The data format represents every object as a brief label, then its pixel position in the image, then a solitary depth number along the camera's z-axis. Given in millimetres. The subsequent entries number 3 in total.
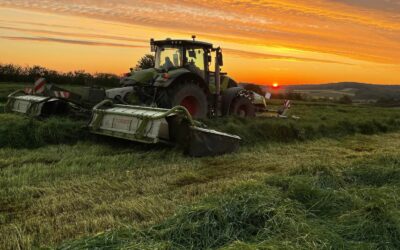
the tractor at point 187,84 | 10141
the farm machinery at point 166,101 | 8219
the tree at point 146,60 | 25041
